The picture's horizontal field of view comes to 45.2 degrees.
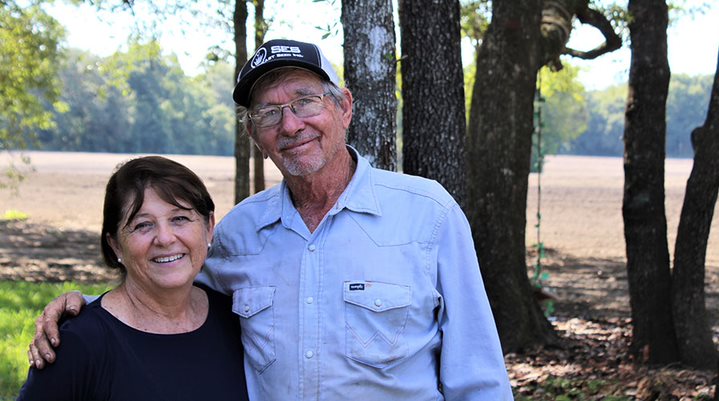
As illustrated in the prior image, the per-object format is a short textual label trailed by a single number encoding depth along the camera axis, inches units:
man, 104.9
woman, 101.4
